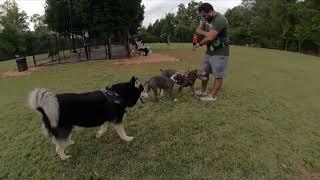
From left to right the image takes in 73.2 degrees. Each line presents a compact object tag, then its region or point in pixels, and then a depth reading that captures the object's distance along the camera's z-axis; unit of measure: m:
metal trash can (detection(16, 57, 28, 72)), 10.96
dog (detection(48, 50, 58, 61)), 14.00
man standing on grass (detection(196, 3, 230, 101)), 4.47
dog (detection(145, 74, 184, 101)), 4.78
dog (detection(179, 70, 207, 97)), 4.97
